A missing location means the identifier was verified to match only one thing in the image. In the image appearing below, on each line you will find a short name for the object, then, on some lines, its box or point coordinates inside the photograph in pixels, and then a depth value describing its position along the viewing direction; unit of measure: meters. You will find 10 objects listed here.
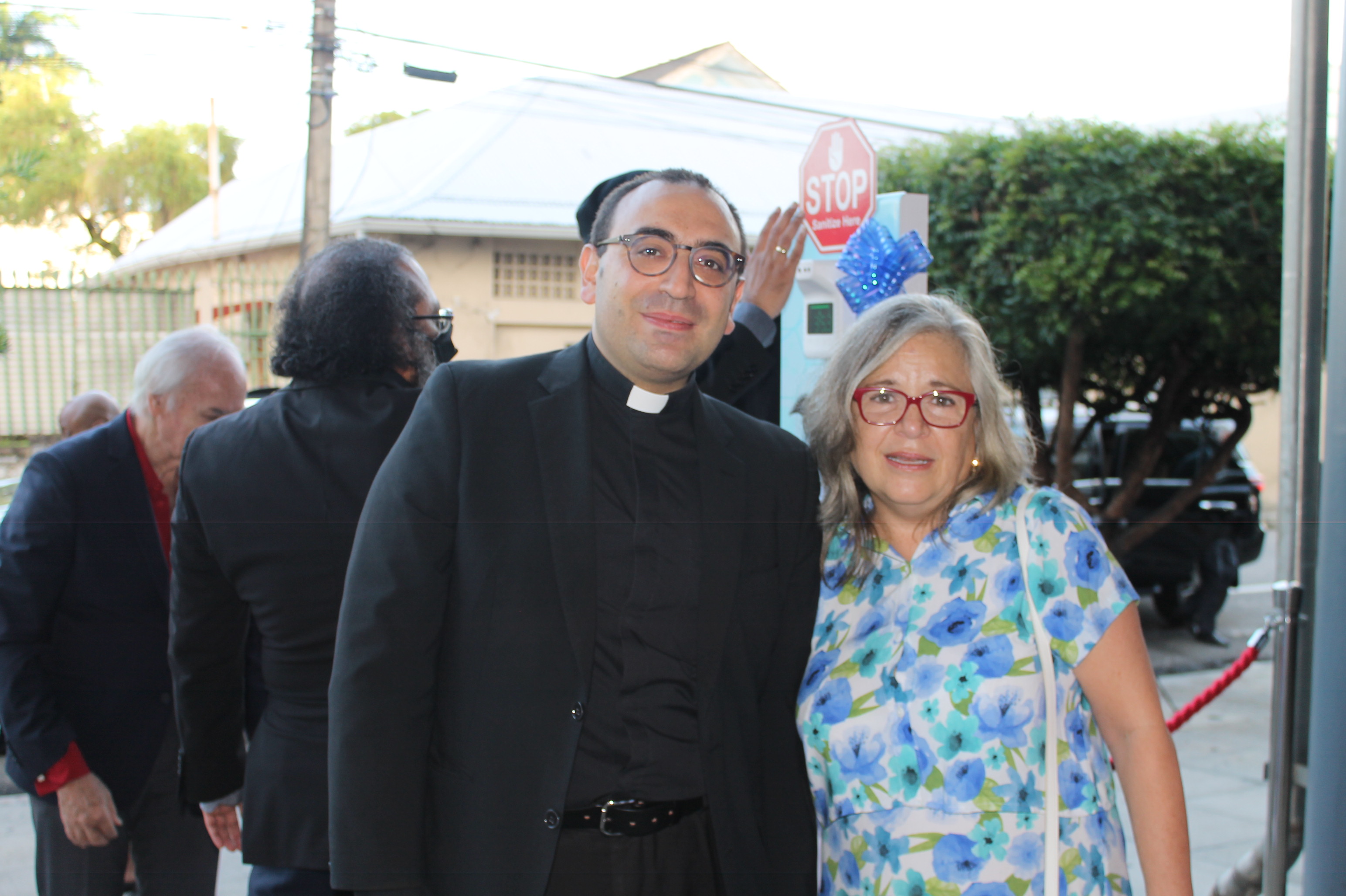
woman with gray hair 1.92
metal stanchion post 3.72
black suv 9.22
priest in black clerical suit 1.81
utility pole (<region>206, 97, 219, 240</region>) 10.82
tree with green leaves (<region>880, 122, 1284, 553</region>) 7.31
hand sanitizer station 3.56
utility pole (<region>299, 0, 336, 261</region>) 8.48
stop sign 3.54
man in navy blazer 2.64
